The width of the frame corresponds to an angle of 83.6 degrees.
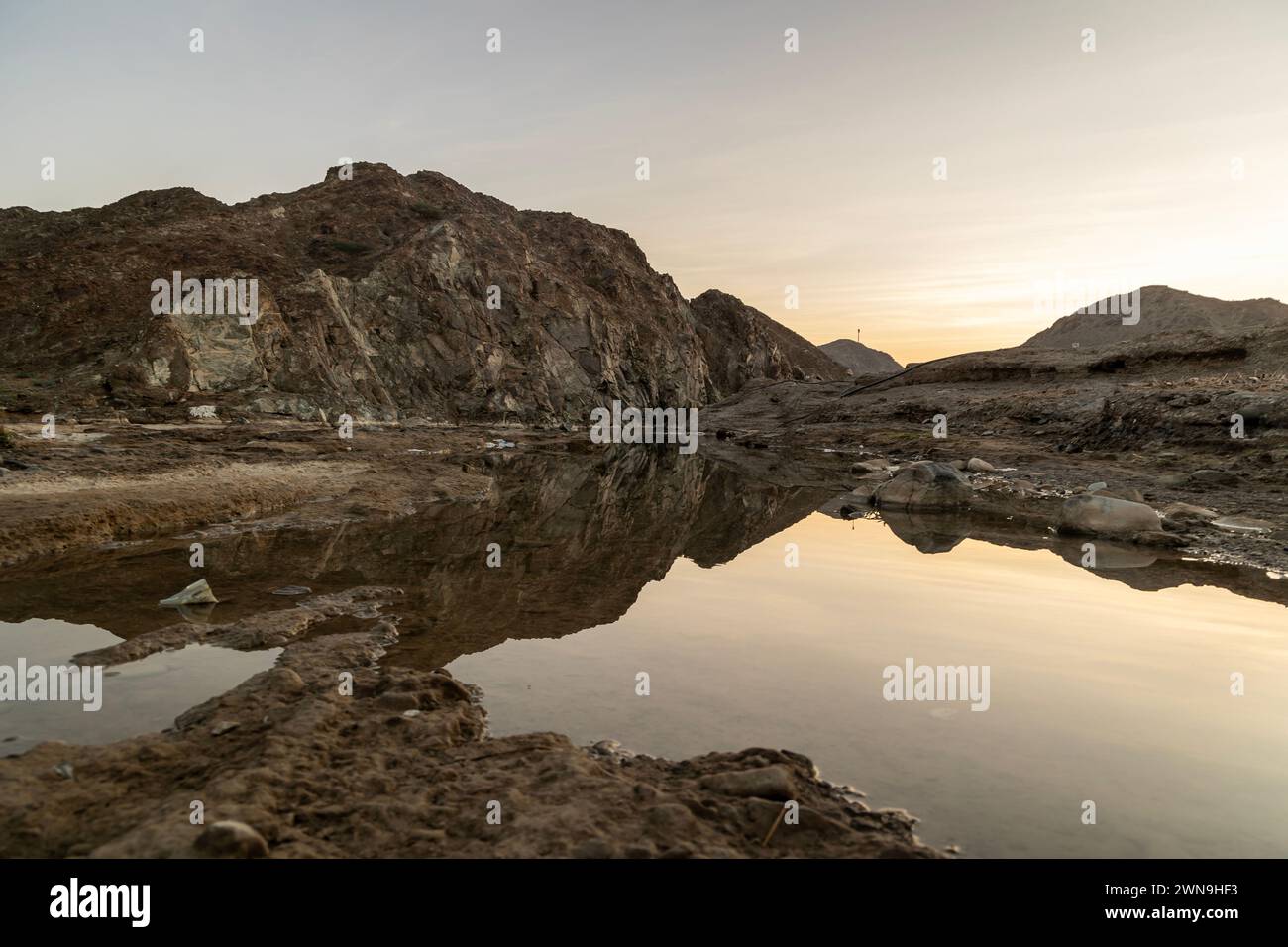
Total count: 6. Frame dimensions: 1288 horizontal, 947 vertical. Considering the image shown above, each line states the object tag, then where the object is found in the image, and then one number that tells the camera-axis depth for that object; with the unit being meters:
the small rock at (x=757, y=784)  4.87
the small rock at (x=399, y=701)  6.46
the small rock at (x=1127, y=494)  17.77
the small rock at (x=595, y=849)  4.08
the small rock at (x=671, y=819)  4.38
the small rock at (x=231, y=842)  3.96
